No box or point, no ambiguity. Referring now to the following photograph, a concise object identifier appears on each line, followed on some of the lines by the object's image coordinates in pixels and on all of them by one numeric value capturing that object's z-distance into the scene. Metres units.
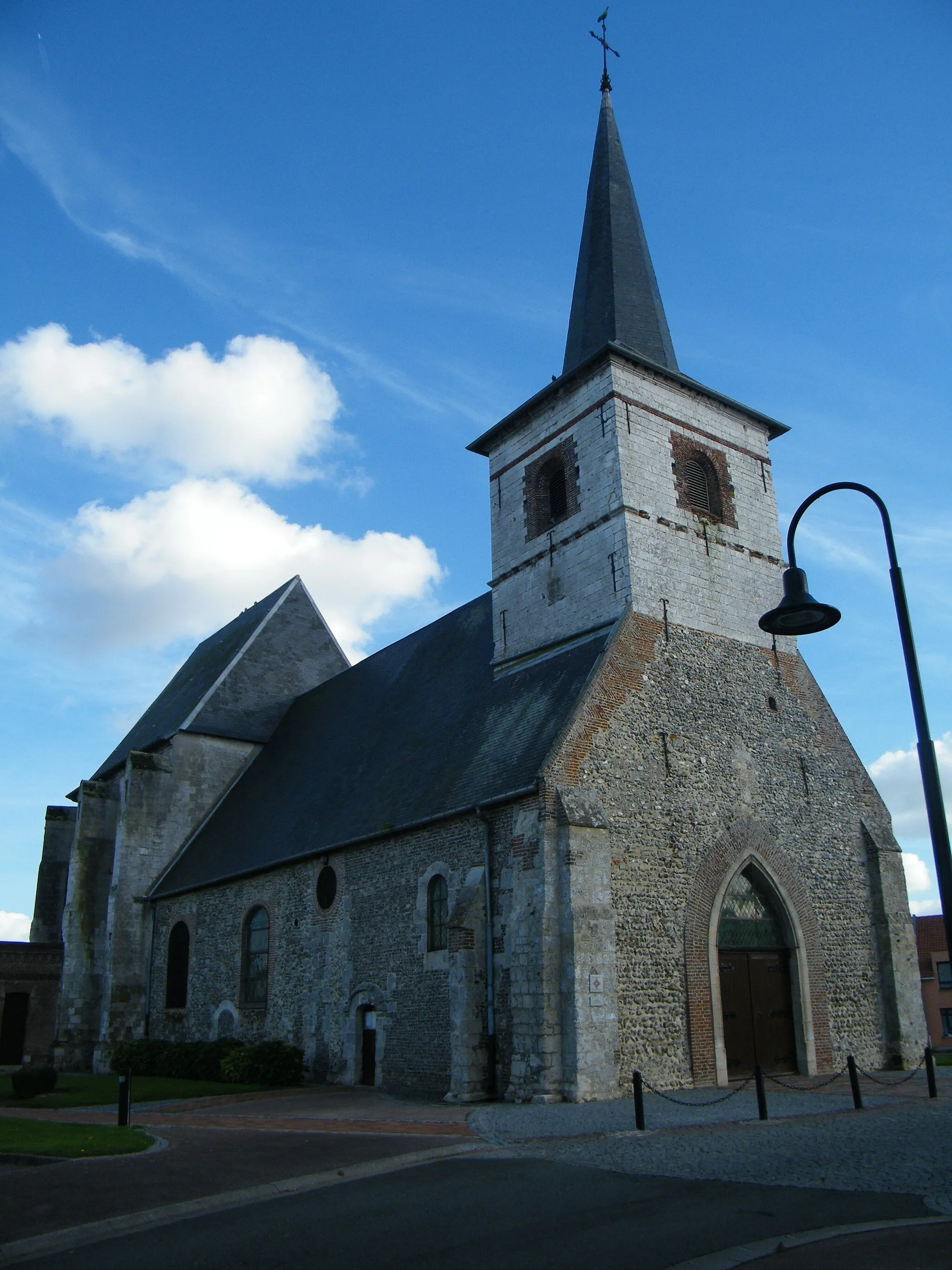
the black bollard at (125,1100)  12.52
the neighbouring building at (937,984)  39.94
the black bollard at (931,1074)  12.91
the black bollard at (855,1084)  11.89
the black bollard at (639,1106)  10.67
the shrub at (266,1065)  18.20
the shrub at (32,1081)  17.06
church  14.70
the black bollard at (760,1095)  11.07
